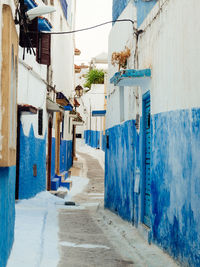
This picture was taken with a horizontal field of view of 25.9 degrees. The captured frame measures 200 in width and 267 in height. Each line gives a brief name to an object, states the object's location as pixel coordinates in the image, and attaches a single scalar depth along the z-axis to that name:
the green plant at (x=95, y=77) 56.06
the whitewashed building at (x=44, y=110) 11.09
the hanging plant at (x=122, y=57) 10.22
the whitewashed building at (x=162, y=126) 5.38
